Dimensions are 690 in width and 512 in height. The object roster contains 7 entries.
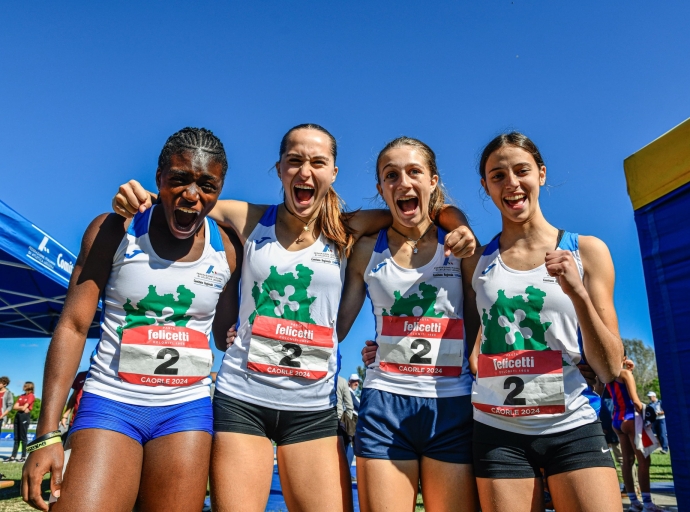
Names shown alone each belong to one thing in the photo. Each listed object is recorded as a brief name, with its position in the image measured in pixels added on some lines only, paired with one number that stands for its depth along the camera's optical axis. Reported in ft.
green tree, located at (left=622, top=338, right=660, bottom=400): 151.84
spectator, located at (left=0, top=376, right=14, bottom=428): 42.45
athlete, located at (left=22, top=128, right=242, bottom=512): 7.28
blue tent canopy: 20.57
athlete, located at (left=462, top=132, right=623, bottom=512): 7.54
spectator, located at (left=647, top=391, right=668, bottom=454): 42.28
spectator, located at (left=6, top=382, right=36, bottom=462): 42.29
